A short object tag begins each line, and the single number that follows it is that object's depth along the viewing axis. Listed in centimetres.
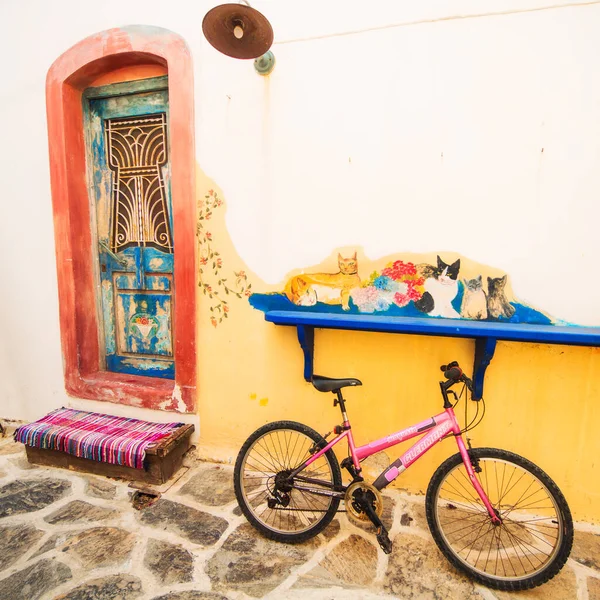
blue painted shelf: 200
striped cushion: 267
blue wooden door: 312
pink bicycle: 191
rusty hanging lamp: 206
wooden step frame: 267
